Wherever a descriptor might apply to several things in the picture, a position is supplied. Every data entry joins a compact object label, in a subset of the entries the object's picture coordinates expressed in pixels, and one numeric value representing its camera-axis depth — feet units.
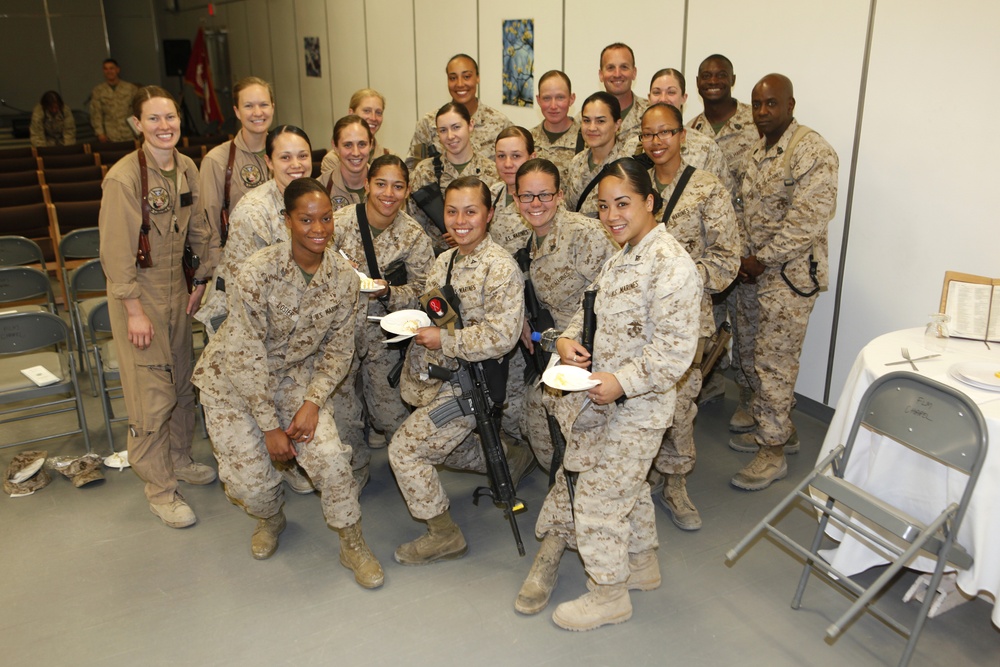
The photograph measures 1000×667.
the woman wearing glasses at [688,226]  10.94
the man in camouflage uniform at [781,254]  12.07
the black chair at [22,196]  22.02
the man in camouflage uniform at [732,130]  14.15
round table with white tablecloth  7.92
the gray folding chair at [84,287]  14.94
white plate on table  8.46
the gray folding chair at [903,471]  7.68
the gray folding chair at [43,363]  12.35
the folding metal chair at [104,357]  13.21
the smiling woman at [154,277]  10.82
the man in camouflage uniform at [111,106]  35.83
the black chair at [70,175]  23.91
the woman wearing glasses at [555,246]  10.41
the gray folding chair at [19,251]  17.07
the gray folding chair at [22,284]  14.57
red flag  44.68
